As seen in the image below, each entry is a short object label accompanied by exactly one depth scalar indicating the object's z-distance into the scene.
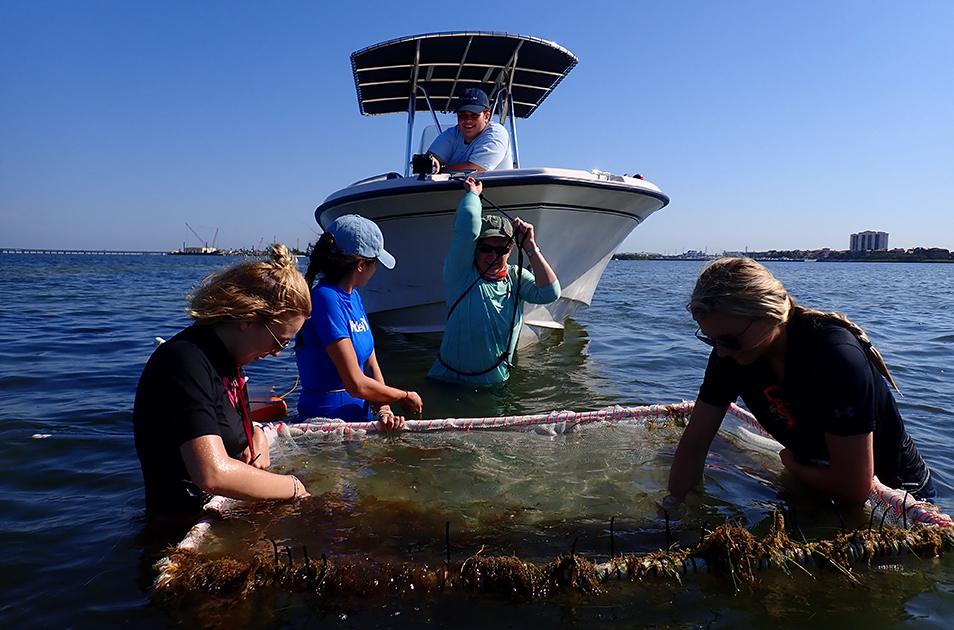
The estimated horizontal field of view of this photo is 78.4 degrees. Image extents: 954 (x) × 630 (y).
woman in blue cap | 3.22
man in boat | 6.57
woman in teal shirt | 4.98
